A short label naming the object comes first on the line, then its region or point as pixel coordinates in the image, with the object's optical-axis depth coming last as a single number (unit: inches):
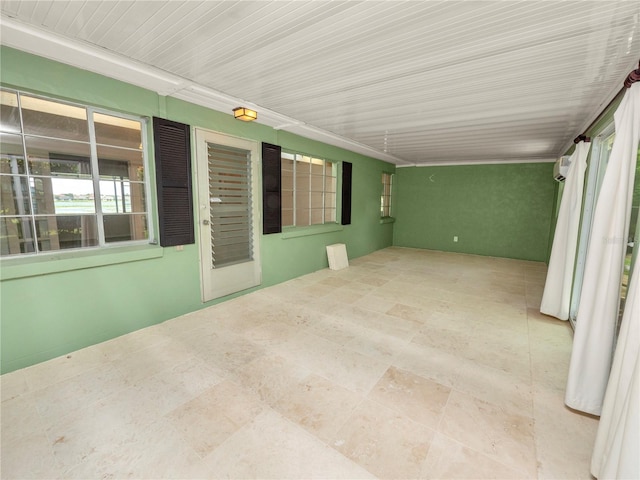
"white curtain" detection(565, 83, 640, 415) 63.0
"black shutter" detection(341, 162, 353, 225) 219.1
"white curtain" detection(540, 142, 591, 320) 114.8
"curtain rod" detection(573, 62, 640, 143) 60.5
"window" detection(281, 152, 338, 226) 197.8
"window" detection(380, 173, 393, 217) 299.4
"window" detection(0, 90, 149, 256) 85.3
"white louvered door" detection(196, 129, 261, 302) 130.0
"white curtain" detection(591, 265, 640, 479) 43.9
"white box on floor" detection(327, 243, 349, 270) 208.8
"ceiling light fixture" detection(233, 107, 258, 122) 124.5
